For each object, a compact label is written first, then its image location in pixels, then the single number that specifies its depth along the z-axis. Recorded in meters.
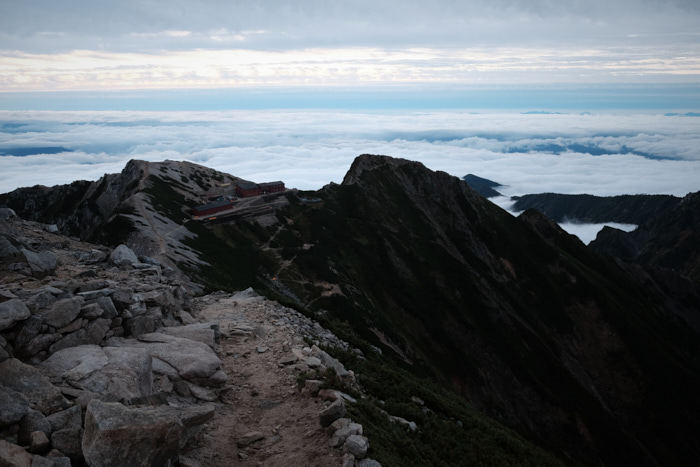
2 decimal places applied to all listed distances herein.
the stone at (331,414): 13.60
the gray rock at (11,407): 9.12
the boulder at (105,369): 12.06
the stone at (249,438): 12.93
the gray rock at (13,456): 7.99
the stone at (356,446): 11.95
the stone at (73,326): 14.38
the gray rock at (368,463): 11.62
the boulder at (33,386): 10.16
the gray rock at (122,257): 27.02
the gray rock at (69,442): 9.14
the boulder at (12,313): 12.71
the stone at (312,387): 16.06
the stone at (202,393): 15.06
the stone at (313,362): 18.69
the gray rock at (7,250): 20.73
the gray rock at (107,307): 16.36
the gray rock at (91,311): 15.46
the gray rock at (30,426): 9.05
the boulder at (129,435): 8.87
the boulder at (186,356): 15.91
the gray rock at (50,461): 8.31
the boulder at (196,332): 19.44
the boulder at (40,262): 20.53
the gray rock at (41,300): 14.29
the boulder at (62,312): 14.20
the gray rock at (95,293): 16.56
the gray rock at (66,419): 9.54
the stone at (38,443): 8.82
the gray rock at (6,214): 29.81
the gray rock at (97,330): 15.27
